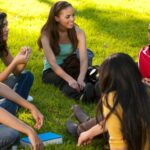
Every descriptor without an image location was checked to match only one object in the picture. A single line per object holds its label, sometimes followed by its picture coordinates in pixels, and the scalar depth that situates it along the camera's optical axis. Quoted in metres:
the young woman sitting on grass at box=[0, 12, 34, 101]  5.30
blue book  4.71
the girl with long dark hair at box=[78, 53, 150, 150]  3.57
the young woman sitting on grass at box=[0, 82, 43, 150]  4.30
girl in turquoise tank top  6.32
